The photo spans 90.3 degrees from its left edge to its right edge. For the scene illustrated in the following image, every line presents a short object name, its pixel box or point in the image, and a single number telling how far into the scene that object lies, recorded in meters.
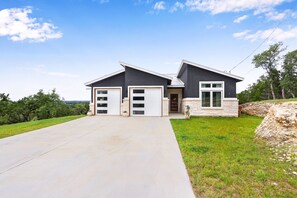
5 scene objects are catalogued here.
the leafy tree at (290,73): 24.73
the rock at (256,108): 11.88
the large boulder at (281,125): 4.69
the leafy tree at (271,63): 27.23
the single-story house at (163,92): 12.16
